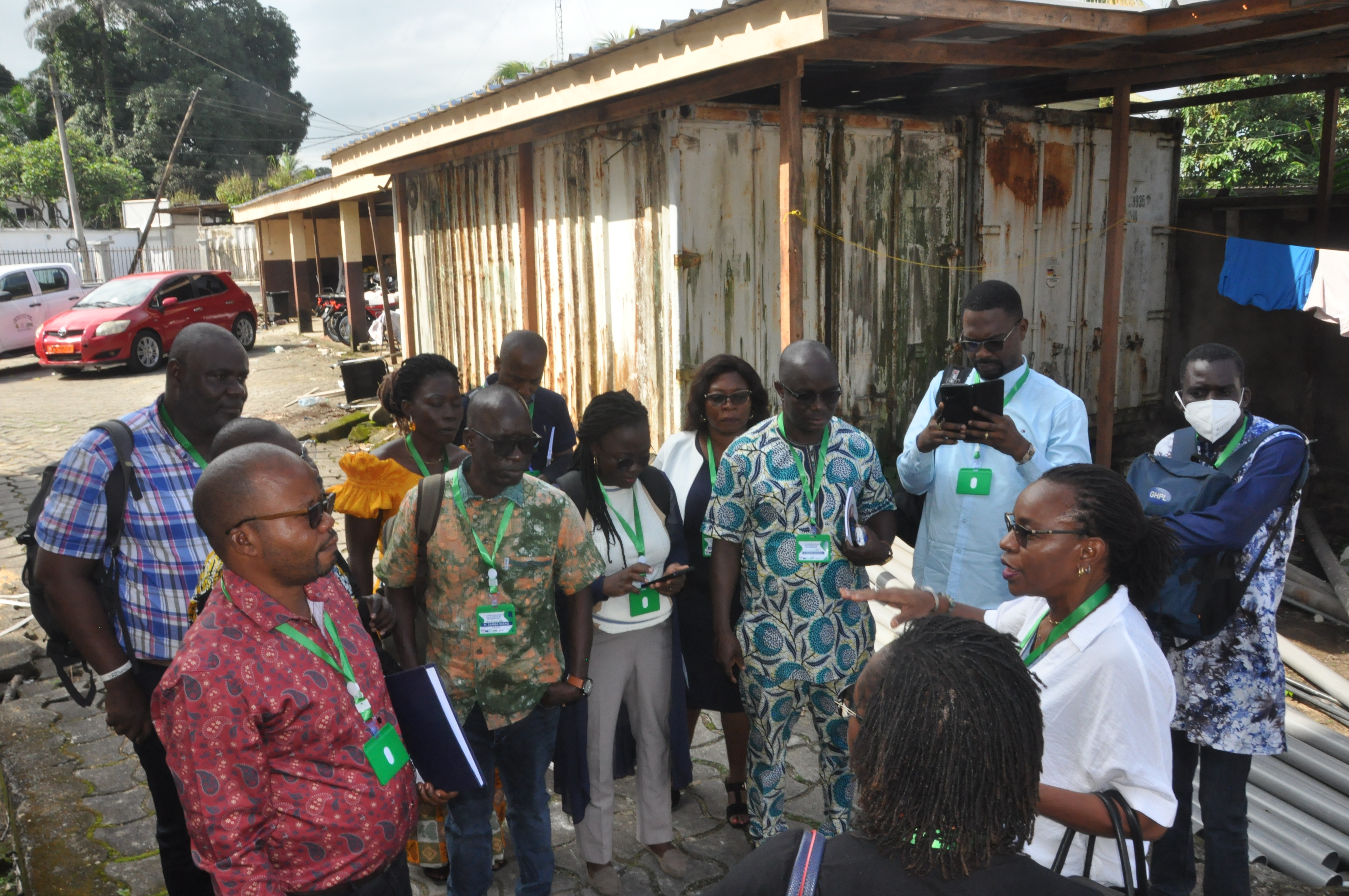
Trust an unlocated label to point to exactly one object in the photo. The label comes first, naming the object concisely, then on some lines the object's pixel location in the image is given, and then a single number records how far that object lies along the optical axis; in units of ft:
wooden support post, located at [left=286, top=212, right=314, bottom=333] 69.87
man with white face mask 8.91
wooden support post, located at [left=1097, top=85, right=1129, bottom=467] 21.52
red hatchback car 49.47
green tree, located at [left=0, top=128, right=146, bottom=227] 104.53
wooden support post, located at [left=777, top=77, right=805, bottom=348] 16.78
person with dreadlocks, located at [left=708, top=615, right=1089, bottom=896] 4.47
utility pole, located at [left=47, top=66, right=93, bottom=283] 77.71
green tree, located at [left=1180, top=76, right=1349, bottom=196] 43.75
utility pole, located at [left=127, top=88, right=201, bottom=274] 74.64
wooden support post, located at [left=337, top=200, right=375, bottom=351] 55.06
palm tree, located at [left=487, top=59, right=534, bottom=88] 76.02
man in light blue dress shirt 10.22
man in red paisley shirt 5.83
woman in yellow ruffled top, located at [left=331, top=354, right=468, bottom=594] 10.68
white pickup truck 52.60
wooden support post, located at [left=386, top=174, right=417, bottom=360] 37.09
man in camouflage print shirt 8.95
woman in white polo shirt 6.02
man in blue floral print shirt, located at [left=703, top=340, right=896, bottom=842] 9.93
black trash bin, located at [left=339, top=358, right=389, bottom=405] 39.50
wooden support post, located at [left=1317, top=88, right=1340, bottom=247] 23.57
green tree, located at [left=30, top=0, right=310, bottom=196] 136.26
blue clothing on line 22.25
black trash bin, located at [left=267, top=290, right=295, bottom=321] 74.90
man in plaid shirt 8.45
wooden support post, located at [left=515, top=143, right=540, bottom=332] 26.05
